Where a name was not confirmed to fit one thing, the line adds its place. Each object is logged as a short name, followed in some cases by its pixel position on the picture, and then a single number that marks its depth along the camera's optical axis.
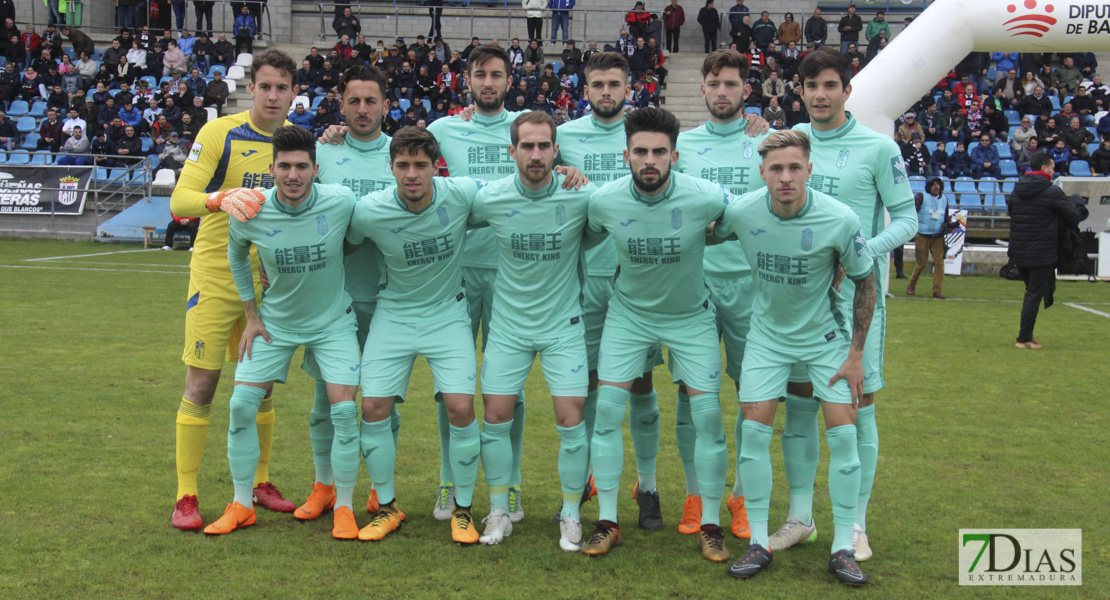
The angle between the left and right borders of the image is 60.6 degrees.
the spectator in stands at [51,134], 24.86
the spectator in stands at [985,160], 22.84
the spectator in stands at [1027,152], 22.46
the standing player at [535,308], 4.85
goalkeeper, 5.10
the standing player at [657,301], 4.69
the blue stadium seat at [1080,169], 22.28
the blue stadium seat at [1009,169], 23.38
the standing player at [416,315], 4.90
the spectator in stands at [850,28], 27.11
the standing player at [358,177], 5.32
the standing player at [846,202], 4.82
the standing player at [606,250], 5.32
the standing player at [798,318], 4.45
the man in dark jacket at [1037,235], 11.09
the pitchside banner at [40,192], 22.77
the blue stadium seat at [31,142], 25.16
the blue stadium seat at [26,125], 25.97
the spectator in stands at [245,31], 28.62
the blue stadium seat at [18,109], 26.53
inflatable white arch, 11.46
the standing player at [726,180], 5.18
